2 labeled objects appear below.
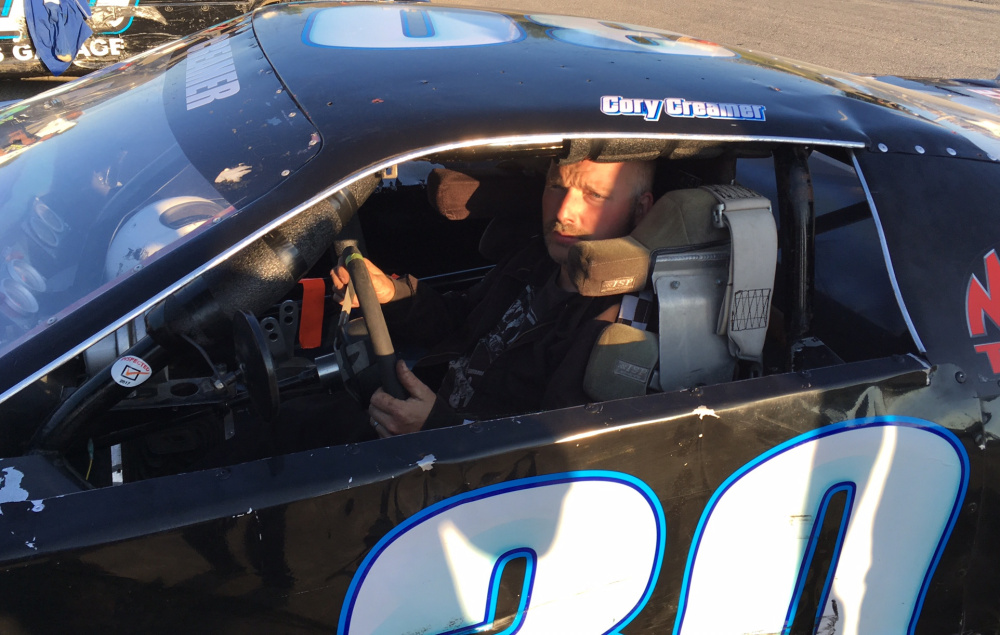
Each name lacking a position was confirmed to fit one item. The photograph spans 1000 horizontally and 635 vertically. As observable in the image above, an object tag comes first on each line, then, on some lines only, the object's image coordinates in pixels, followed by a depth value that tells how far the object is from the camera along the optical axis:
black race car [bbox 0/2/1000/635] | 1.11
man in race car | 1.62
